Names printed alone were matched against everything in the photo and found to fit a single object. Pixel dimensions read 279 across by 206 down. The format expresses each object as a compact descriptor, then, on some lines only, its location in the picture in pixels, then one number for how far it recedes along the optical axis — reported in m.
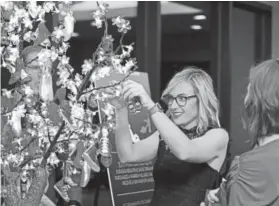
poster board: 3.33
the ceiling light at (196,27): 5.20
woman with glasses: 1.93
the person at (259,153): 1.65
